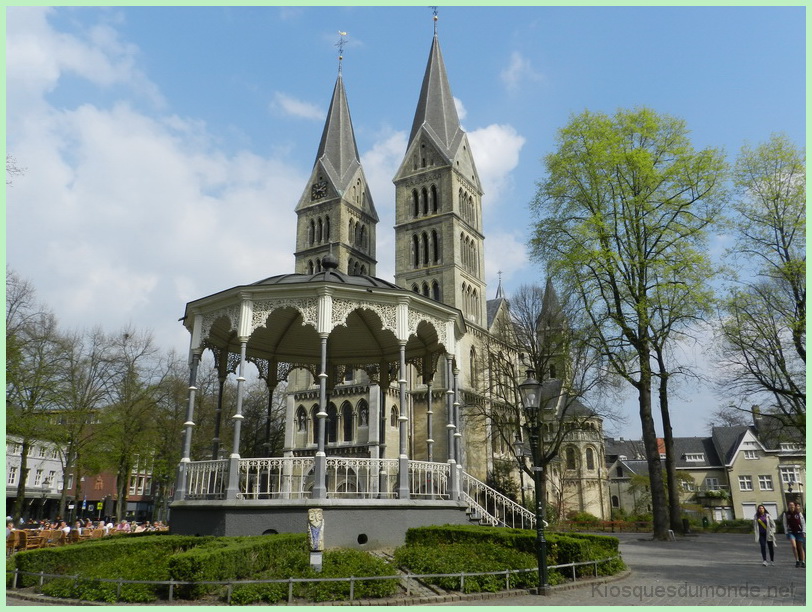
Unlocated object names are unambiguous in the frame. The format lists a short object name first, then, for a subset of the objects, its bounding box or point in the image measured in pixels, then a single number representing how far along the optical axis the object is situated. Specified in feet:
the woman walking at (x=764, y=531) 50.72
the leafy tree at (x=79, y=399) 100.58
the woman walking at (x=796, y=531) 47.19
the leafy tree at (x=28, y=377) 90.12
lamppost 35.37
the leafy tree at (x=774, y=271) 76.28
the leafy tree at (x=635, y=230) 75.66
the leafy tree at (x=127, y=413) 111.14
